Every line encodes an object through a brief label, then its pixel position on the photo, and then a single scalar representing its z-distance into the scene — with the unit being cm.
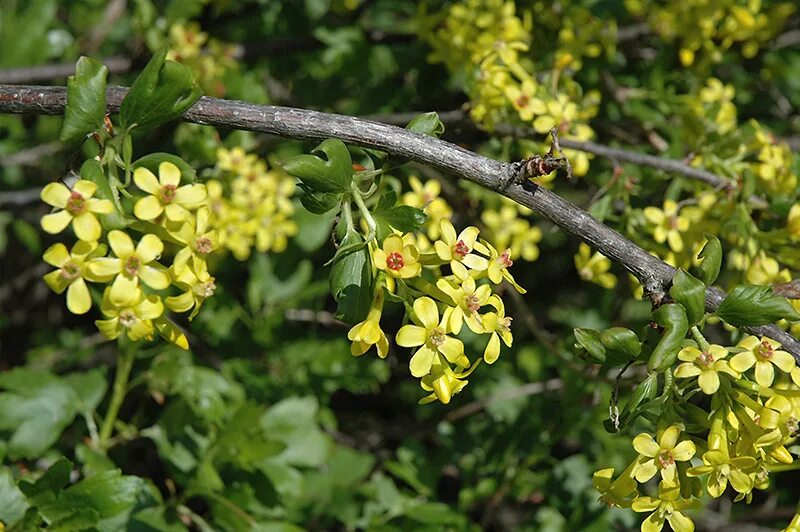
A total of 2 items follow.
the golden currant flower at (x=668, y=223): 76
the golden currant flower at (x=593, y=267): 79
